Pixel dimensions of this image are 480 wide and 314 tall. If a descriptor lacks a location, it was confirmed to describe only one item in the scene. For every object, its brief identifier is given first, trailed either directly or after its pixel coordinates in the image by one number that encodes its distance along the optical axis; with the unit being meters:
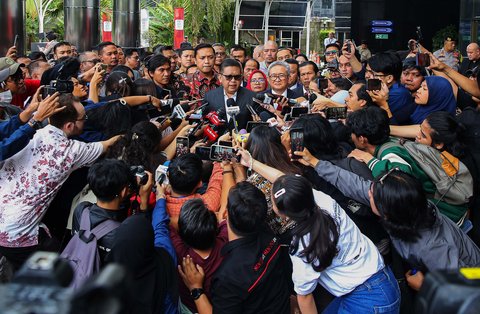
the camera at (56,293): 0.79
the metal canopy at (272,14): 28.64
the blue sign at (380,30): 23.92
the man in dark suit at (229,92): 6.05
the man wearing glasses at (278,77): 6.41
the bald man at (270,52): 9.27
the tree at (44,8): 31.01
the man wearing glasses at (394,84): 5.31
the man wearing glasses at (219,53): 9.39
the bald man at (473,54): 9.65
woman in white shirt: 2.81
